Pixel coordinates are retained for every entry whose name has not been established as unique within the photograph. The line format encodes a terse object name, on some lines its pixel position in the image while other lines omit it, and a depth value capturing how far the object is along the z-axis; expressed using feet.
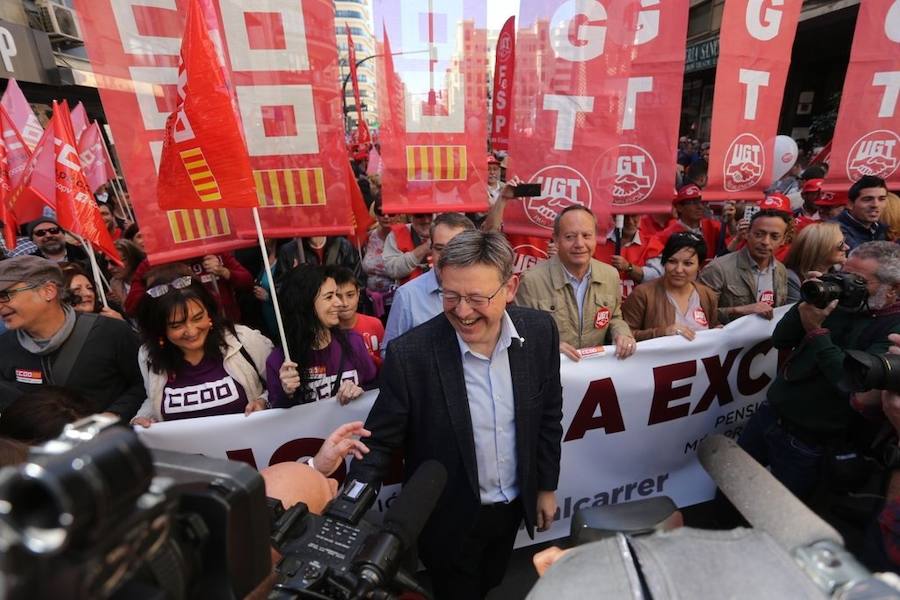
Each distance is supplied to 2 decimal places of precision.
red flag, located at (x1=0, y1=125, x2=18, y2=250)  13.03
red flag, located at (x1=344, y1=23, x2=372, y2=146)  35.40
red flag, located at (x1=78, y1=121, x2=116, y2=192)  18.11
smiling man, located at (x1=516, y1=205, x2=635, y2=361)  8.85
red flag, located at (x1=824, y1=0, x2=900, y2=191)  12.80
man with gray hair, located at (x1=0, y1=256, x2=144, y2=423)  7.58
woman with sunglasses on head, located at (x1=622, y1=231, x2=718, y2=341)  9.52
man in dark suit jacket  5.53
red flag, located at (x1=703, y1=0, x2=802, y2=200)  11.46
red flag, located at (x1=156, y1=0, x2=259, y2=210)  7.18
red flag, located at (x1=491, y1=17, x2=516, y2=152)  23.63
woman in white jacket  7.43
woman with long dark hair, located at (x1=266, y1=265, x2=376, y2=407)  7.80
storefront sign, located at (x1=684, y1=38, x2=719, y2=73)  48.37
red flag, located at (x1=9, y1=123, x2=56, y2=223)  11.22
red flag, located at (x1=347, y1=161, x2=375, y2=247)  14.18
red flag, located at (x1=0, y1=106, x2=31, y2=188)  13.73
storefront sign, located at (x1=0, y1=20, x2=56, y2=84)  37.35
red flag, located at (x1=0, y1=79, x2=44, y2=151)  15.35
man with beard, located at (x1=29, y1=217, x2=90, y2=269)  15.37
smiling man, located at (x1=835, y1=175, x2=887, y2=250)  12.57
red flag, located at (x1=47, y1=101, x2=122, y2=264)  10.27
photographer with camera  6.75
